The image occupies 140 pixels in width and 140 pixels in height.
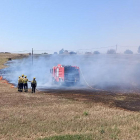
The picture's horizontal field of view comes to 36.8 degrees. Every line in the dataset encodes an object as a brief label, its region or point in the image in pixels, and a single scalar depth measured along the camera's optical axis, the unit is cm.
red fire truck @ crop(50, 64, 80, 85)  2681
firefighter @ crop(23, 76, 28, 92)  2023
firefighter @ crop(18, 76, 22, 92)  2000
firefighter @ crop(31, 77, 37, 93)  1974
